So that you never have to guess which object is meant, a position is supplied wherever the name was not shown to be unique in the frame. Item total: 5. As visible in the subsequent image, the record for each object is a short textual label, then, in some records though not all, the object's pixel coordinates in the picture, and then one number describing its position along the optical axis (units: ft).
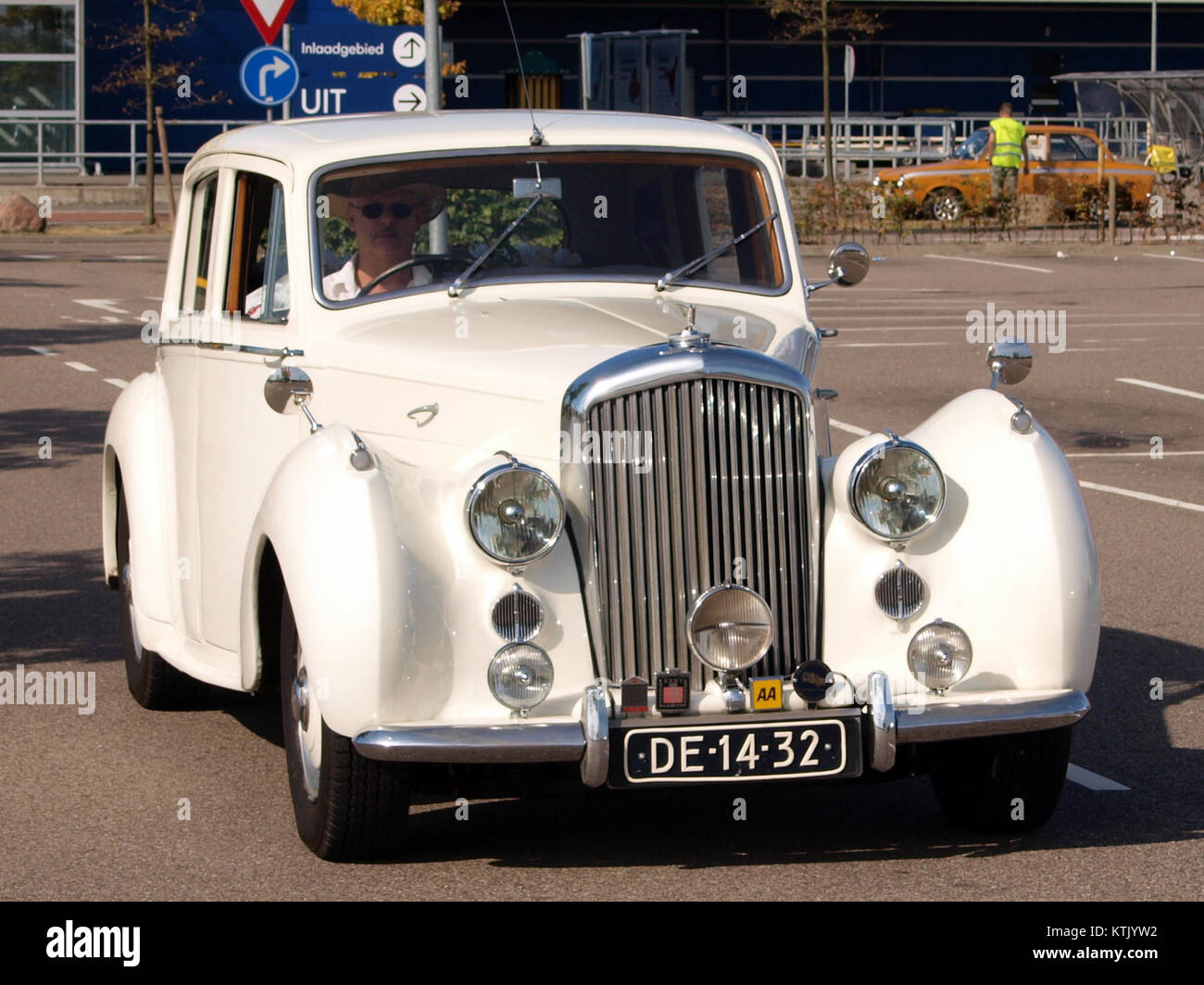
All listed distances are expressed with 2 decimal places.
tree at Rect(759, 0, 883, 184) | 120.98
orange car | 110.21
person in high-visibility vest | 105.70
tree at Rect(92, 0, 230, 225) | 135.54
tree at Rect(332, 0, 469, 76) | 124.36
